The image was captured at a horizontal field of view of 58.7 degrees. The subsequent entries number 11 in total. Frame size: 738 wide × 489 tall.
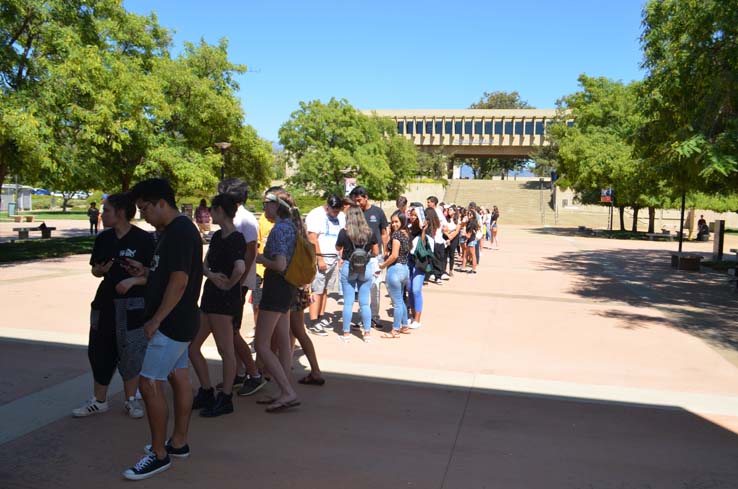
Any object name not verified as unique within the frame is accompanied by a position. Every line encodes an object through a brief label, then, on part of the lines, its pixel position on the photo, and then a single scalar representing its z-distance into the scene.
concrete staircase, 51.62
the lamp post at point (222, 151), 24.64
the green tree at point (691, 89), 10.55
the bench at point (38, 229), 23.61
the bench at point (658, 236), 33.06
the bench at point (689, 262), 17.34
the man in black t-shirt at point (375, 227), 7.96
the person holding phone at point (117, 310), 4.59
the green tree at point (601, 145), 32.12
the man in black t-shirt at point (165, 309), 3.78
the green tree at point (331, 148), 40.53
